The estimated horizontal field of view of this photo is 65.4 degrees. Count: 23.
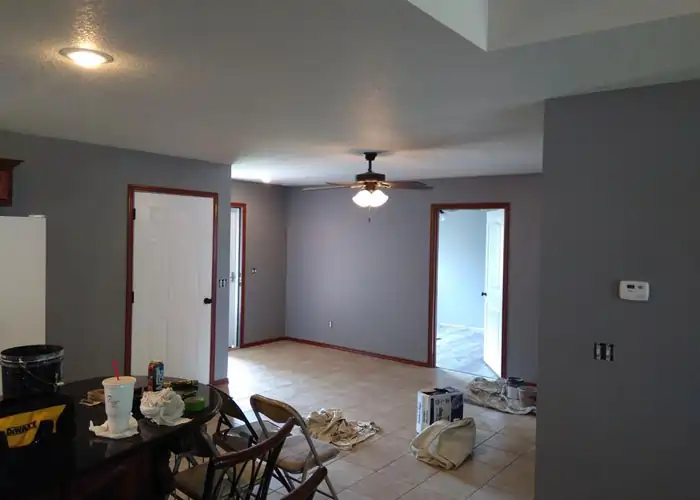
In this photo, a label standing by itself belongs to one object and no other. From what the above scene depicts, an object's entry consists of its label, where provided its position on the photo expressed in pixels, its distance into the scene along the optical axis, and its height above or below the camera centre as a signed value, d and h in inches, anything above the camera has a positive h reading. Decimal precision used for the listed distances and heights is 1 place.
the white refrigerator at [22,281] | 138.9 -10.8
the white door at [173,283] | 198.5 -15.7
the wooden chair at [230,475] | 79.5 -38.6
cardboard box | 175.9 -51.7
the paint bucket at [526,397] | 210.8 -58.6
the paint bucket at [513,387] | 213.5 -54.4
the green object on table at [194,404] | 96.0 -28.5
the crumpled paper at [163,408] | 88.7 -27.3
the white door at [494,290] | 257.8 -20.2
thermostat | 105.0 -7.4
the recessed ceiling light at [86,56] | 87.8 +30.5
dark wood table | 68.8 -30.4
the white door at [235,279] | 303.4 -19.7
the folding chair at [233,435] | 111.6 -43.4
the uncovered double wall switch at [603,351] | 108.7 -20.1
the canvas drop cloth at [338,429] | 169.6 -59.2
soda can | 103.0 -25.6
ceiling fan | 189.5 +21.6
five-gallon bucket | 90.4 -22.0
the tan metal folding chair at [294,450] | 110.7 -45.7
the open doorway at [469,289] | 258.8 -24.4
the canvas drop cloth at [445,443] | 154.8 -57.0
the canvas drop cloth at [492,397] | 205.6 -59.0
